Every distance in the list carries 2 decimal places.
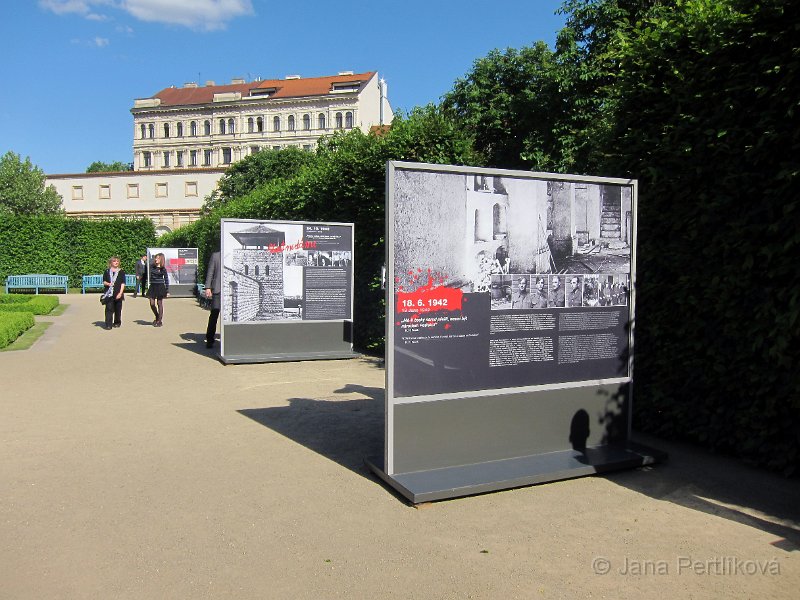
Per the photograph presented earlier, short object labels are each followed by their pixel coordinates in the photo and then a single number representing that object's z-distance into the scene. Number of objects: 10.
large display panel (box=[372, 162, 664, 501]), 4.99
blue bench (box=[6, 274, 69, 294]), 34.12
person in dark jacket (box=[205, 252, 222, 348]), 12.98
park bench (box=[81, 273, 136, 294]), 36.66
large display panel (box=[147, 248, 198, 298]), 31.73
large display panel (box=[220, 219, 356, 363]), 11.60
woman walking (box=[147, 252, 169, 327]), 18.06
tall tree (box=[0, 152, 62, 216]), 66.62
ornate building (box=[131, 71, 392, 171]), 93.56
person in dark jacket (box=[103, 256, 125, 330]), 17.34
